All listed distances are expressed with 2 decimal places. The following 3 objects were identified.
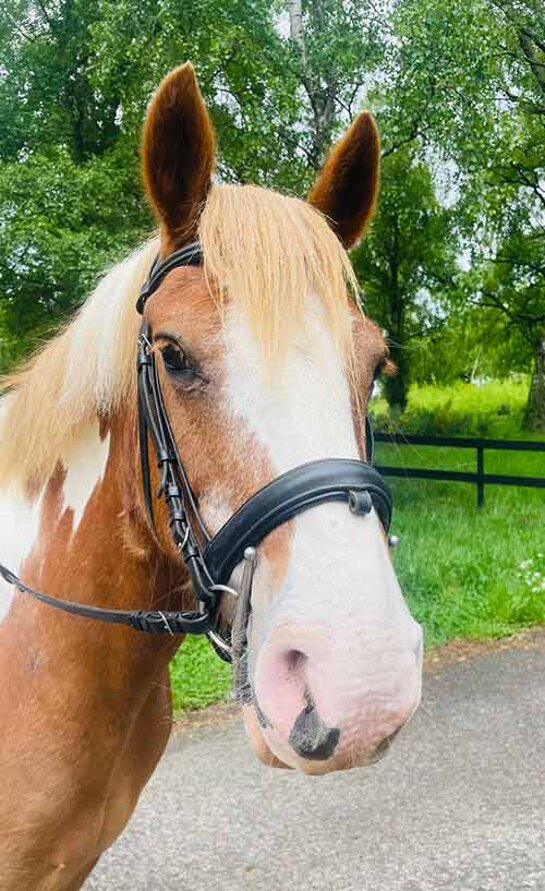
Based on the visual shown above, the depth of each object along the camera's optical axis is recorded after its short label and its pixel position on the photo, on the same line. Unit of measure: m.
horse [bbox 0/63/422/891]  1.33
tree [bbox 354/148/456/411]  10.16
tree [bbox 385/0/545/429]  7.59
